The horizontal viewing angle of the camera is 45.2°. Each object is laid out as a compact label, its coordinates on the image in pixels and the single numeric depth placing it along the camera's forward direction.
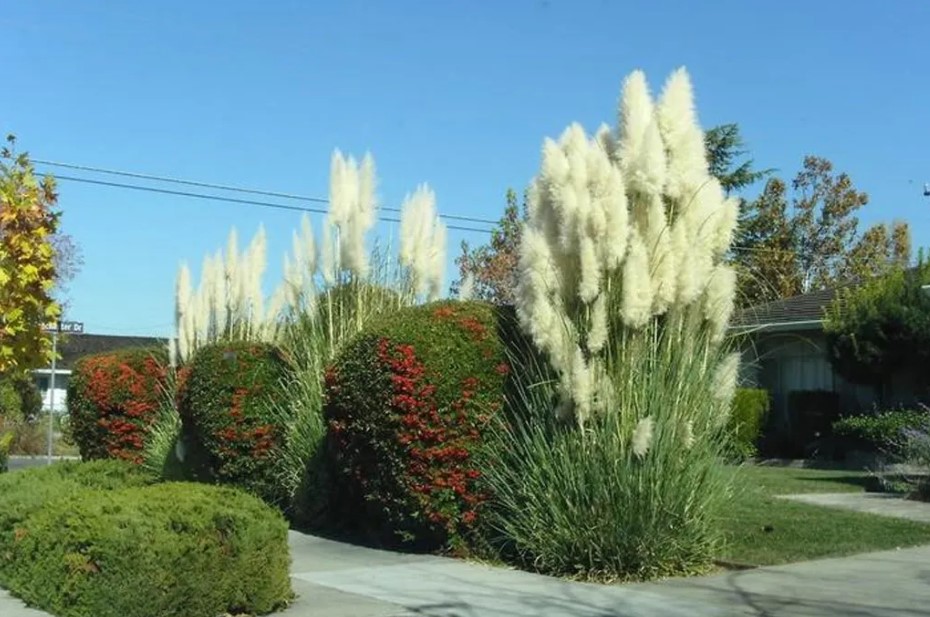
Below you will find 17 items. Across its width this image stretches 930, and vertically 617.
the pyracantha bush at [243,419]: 13.34
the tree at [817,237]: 37.47
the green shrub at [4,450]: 14.22
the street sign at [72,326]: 33.64
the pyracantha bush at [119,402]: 17.12
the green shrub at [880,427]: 17.80
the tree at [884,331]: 20.09
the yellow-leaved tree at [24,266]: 11.59
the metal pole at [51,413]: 21.58
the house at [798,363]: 22.94
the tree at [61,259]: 40.76
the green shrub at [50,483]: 9.38
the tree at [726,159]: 34.16
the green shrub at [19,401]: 34.94
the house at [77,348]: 52.97
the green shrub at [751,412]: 20.83
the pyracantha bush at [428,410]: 10.03
